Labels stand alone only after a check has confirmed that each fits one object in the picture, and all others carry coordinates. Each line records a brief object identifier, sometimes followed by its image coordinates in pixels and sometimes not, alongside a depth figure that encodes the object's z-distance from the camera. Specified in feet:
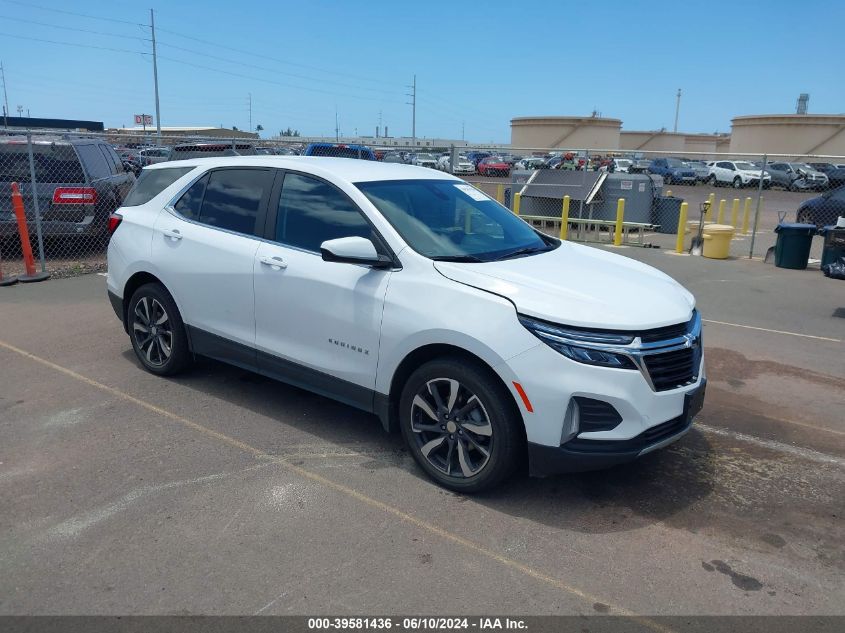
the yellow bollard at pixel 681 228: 44.64
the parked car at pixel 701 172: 138.00
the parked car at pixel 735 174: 128.01
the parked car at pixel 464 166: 146.70
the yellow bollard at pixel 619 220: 47.73
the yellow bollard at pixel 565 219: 49.29
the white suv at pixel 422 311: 11.73
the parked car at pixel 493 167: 145.18
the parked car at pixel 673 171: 136.05
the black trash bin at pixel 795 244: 39.14
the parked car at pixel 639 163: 102.95
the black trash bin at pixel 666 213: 55.93
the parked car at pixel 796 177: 119.03
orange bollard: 29.71
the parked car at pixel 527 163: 118.42
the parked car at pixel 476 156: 179.56
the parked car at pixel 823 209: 54.29
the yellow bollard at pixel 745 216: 58.40
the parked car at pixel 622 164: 126.72
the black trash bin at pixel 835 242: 28.76
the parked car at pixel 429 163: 116.37
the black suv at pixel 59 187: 33.86
